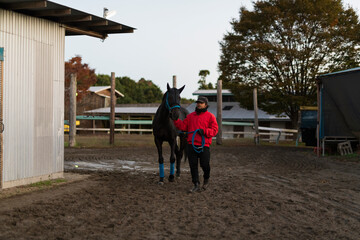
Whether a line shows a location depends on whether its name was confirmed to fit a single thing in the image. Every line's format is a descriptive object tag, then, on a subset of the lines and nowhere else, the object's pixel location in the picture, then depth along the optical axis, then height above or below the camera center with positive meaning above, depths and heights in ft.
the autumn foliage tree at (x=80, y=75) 127.44 +15.29
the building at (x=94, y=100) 140.56 +7.89
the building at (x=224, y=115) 118.94 +2.00
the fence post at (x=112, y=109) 67.05 +2.04
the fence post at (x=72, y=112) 62.90 +1.42
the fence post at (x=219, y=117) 76.18 +0.84
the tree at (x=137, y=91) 211.00 +16.61
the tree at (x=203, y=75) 227.81 +26.94
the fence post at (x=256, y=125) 79.97 -0.75
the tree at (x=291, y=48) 80.02 +15.42
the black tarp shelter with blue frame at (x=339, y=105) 49.78 +2.16
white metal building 24.90 +2.45
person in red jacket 24.45 -0.73
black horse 28.14 -0.66
